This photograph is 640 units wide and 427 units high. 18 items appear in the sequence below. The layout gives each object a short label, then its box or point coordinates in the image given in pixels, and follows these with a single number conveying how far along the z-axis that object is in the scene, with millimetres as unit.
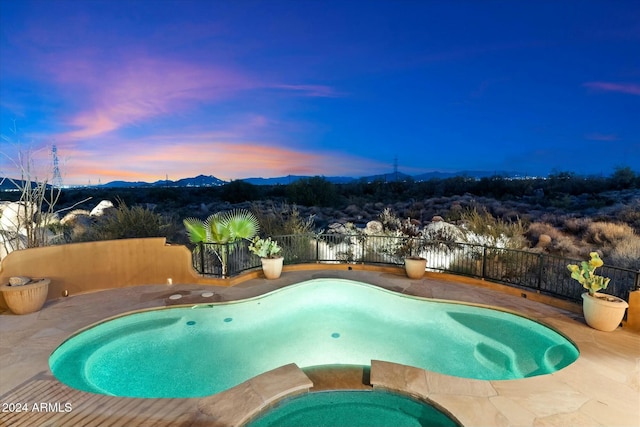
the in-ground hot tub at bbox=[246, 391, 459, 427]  3172
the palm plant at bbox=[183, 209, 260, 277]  7809
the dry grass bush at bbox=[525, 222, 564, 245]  12078
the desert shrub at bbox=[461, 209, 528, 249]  10509
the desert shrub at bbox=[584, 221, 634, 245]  10766
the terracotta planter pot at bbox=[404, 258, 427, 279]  8077
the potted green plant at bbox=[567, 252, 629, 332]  4992
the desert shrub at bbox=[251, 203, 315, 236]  11750
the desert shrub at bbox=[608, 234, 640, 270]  8266
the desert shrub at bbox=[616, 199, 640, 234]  12409
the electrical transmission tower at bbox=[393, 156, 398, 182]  50897
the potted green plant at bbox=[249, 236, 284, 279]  8039
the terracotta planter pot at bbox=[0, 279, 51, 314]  5492
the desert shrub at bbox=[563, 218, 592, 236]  12655
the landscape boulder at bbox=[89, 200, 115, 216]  15153
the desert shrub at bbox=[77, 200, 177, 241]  10273
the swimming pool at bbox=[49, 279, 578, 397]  4457
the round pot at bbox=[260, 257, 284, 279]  8023
